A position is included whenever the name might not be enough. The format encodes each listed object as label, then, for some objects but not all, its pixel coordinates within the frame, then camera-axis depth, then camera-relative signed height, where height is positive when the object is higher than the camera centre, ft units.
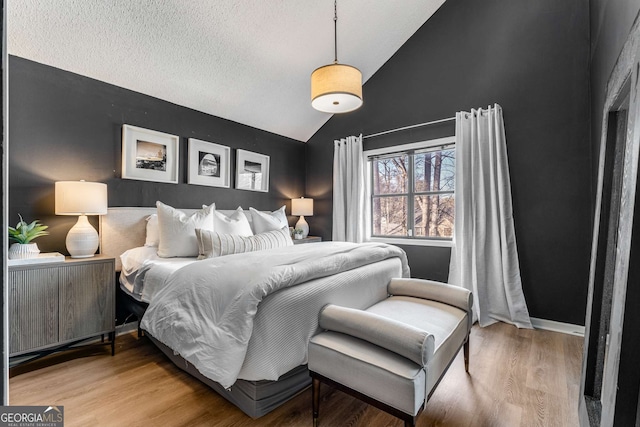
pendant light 7.10 +2.98
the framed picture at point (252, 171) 12.50 +1.42
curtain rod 11.08 +3.29
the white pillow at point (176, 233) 8.30 -0.92
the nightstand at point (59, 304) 6.29 -2.47
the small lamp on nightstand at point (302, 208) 14.21 -0.18
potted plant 6.59 -0.99
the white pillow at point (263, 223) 10.96 -0.73
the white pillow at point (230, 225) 9.52 -0.75
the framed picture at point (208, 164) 10.91 +1.48
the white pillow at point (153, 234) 8.95 -1.02
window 11.61 +0.73
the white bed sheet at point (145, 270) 6.97 -1.76
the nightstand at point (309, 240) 13.04 -1.62
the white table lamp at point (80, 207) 7.27 -0.22
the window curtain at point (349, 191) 13.21 +0.68
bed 4.80 -2.01
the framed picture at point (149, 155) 9.25 +1.52
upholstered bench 4.10 -2.28
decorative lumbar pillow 7.97 -1.16
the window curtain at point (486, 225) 9.49 -0.52
